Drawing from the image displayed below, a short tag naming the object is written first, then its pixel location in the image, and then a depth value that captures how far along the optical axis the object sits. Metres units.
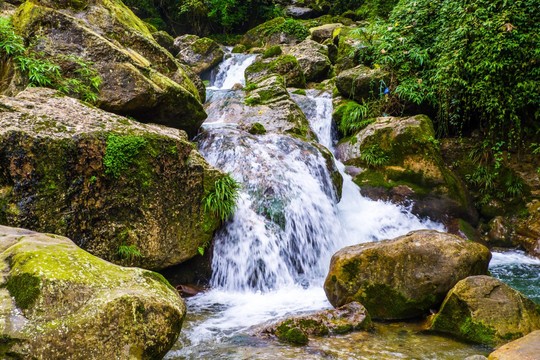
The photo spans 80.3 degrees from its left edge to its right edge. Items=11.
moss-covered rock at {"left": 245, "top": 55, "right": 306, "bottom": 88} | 13.20
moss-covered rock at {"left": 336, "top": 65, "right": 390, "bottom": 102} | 9.72
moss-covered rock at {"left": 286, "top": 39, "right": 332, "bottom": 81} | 14.30
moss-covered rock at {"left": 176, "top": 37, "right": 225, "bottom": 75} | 17.36
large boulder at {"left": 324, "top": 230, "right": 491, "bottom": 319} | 3.96
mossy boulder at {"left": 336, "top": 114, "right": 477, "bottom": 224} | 7.67
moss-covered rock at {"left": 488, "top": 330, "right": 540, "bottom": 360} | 2.60
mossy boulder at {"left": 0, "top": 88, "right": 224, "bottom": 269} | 3.74
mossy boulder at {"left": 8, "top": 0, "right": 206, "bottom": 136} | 5.82
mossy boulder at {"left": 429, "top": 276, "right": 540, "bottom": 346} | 3.33
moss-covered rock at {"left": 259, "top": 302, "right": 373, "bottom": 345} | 3.46
